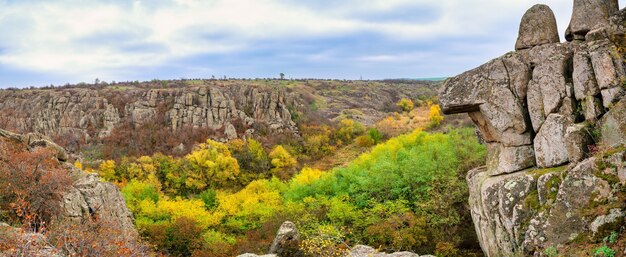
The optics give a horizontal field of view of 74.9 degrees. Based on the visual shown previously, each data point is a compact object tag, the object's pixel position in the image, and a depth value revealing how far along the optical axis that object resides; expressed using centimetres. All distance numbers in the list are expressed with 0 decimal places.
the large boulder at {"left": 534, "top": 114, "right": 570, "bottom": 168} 1355
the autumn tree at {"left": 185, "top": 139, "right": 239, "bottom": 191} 5491
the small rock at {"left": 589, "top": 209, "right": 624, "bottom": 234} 1096
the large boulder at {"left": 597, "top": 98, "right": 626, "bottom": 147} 1198
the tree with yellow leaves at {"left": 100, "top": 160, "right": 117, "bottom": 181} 5638
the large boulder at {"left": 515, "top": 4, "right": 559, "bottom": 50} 1512
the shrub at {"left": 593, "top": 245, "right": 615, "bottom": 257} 1023
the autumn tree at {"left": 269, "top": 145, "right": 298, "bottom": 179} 6144
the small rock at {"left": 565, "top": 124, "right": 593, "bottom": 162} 1289
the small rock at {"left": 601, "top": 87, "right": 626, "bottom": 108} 1233
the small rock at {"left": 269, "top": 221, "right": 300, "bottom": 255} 2158
